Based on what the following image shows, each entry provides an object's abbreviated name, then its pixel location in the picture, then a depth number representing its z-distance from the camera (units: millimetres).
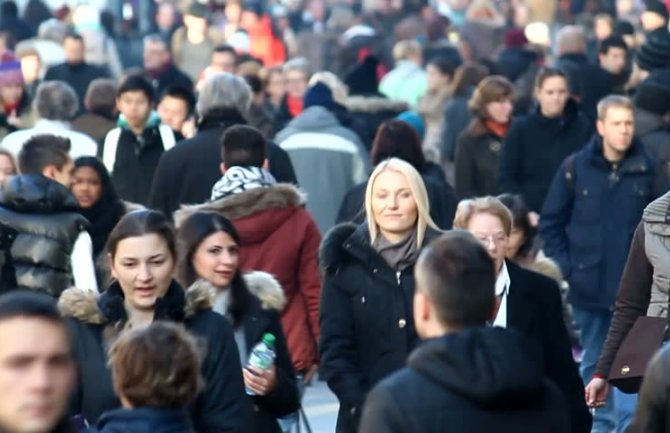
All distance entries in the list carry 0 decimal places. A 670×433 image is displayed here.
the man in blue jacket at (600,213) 23547
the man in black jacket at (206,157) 22672
